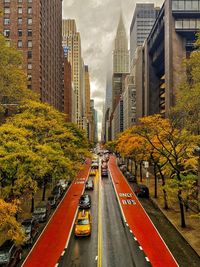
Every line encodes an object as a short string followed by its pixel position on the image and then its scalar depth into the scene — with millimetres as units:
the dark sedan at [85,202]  37094
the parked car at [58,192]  41469
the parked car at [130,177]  59091
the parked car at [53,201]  38028
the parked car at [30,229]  24858
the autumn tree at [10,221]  18470
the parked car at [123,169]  74750
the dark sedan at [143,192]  43844
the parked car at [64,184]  49956
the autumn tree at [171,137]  29350
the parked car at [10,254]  19562
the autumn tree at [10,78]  40344
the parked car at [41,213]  31241
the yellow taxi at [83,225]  26875
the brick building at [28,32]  84250
